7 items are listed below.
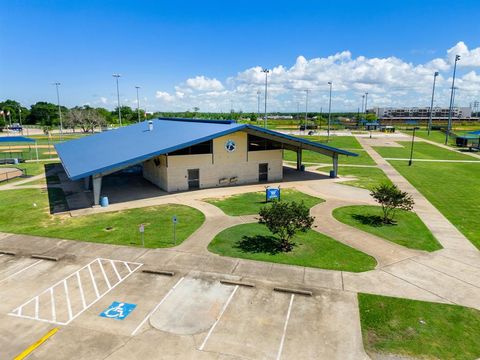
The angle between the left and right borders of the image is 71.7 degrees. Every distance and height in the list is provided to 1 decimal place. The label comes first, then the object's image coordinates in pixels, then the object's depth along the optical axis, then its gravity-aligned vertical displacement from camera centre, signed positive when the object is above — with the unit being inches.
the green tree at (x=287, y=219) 682.2 -214.2
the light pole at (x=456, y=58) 3119.1 +520.0
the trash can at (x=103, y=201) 1051.3 -278.2
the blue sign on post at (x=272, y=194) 1094.4 -261.5
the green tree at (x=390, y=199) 868.6 -221.3
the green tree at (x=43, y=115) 6343.5 -60.7
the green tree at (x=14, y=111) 6343.5 +13.2
